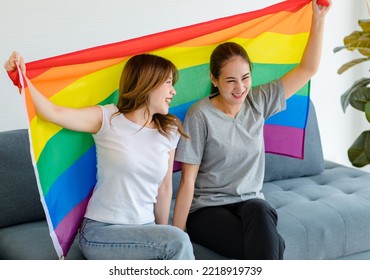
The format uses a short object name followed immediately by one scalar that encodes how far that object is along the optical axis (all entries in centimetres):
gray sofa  267
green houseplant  314
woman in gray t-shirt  254
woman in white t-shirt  224
